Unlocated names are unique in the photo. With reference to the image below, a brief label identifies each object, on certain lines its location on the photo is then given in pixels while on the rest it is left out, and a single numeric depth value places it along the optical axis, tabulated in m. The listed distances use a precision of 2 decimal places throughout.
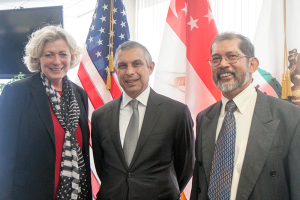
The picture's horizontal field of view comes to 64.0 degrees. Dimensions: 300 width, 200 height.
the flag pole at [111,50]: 2.71
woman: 1.53
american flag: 2.80
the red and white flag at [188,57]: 2.41
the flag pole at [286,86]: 1.81
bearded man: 1.20
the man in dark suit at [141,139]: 1.56
